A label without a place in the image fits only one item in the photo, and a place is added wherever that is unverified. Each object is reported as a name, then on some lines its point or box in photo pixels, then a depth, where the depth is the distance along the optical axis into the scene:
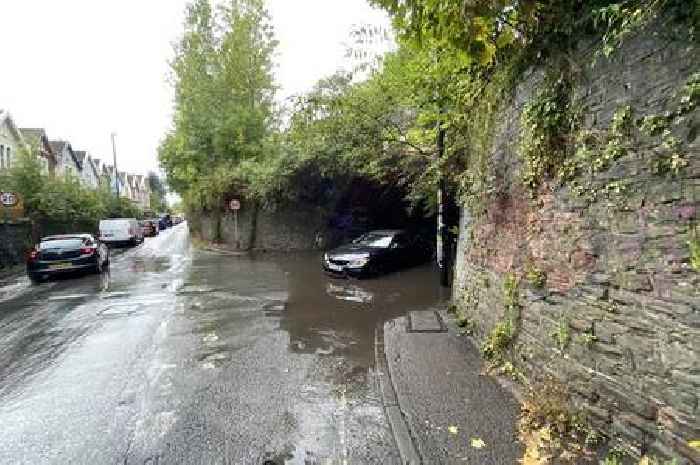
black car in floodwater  13.56
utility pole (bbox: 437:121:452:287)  10.68
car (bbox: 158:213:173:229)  57.75
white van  28.60
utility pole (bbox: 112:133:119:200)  45.39
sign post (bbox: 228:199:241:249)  23.94
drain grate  7.51
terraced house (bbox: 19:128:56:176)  39.56
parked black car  14.67
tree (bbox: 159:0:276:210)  26.14
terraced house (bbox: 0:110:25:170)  33.30
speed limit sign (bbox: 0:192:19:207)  17.08
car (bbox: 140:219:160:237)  42.58
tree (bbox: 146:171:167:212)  100.16
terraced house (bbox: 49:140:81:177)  44.28
